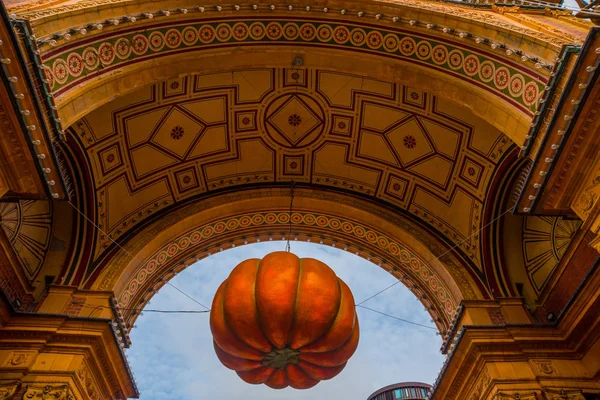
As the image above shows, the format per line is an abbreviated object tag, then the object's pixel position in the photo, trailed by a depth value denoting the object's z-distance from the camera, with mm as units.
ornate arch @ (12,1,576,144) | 4391
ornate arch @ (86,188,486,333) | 6641
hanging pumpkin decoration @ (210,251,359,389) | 3990
